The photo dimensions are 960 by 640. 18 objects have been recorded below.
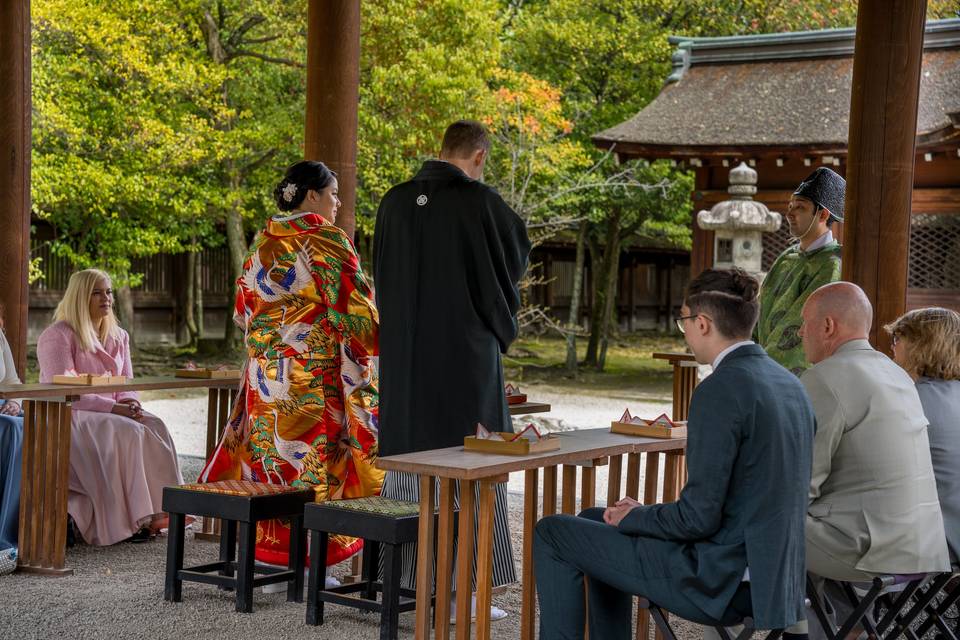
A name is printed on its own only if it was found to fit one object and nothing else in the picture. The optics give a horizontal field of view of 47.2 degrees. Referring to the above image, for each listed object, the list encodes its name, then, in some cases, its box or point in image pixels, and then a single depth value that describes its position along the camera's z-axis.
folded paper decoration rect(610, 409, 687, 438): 3.54
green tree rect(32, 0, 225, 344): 11.81
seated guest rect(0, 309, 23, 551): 4.64
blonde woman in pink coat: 5.08
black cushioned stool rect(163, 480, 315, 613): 3.95
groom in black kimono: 3.84
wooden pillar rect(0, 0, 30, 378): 6.10
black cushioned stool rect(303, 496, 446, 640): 3.59
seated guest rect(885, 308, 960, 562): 3.35
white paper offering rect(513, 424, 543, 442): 3.18
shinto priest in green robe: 4.36
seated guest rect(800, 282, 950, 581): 2.94
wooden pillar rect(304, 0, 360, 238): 5.55
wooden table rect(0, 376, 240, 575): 4.38
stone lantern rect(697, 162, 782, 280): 10.26
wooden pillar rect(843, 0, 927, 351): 4.34
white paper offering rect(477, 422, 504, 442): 3.24
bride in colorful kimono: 4.37
